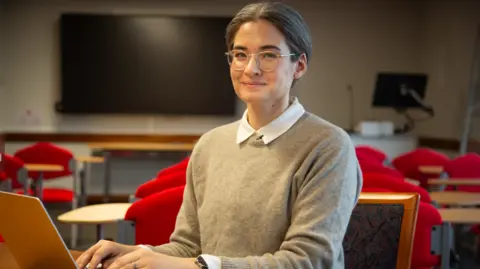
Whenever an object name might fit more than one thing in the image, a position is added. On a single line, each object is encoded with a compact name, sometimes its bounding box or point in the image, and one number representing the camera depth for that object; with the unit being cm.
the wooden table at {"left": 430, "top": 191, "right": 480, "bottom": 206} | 415
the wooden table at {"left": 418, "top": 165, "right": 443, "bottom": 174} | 583
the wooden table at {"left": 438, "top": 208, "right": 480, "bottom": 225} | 337
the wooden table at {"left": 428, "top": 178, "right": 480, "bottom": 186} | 476
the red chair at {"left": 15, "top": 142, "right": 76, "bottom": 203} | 678
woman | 150
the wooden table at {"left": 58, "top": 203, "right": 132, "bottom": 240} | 336
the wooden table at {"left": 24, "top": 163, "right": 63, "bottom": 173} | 579
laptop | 133
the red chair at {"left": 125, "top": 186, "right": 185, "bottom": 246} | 300
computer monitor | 785
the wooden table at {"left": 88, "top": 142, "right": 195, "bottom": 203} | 797
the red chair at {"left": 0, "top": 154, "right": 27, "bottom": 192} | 545
